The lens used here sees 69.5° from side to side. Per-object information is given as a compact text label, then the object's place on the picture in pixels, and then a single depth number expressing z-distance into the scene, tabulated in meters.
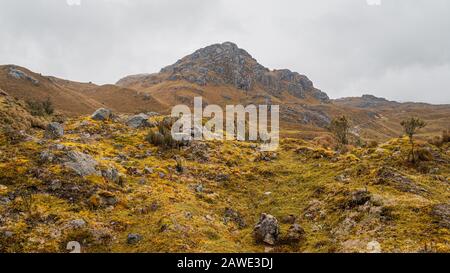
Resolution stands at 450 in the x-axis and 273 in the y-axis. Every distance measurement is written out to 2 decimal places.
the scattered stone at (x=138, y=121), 35.40
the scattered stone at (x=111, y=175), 19.33
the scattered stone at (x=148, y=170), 22.35
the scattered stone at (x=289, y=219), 17.55
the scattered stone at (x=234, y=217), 17.66
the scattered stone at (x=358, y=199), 16.44
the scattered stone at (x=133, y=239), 13.98
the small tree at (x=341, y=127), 37.69
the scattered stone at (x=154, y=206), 17.06
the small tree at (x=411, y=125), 25.62
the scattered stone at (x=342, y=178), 20.63
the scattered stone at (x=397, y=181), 17.56
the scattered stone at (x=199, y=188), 21.06
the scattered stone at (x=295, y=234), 15.10
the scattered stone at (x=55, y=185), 16.58
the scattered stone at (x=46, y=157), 18.46
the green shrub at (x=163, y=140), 28.94
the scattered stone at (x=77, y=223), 14.27
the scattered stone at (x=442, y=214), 13.20
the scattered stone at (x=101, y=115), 34.91
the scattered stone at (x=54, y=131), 26.43
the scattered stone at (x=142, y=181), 20.34
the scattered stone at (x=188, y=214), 16.22
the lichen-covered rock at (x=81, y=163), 18.48
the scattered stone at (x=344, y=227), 14.55
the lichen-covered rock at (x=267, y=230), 15.19
